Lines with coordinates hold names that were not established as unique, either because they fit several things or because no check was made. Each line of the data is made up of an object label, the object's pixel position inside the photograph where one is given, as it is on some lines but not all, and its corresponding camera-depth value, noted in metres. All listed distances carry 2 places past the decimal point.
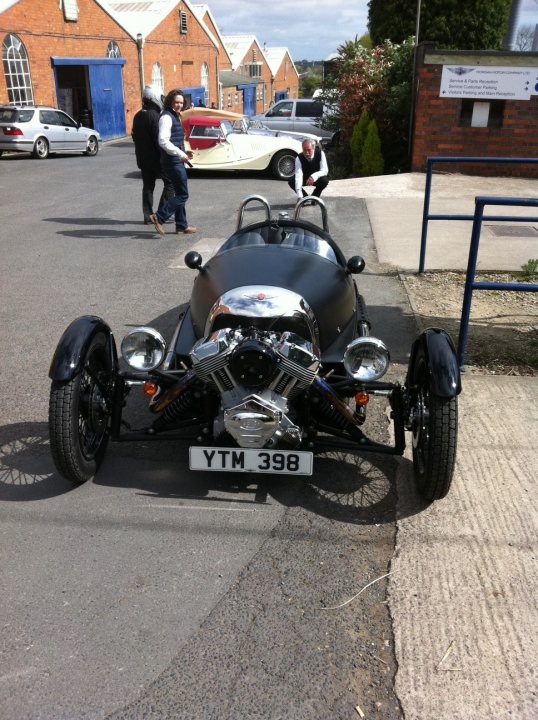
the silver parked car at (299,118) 20.53
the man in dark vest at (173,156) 9.16
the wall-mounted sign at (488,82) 14.37
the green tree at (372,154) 15.70
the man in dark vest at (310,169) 10.08
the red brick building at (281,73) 68.00
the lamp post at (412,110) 15.51
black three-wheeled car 3.37
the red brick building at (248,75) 51.80
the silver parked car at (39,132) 19.77
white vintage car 15.78
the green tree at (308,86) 65.65
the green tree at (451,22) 23.45
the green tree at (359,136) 16.11
